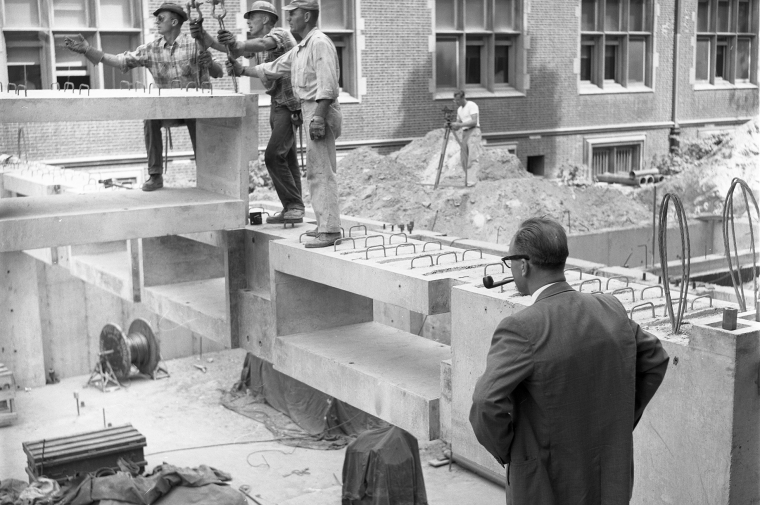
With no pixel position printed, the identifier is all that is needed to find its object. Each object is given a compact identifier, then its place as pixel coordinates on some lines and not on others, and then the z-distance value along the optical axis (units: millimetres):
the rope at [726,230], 5000
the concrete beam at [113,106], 7906
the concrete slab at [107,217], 8148
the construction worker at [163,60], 10062
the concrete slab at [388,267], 6680
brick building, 18359
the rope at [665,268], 4848
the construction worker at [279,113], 8812
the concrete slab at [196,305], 9570
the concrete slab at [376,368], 6910
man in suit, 3445
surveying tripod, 17073
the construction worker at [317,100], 7531
